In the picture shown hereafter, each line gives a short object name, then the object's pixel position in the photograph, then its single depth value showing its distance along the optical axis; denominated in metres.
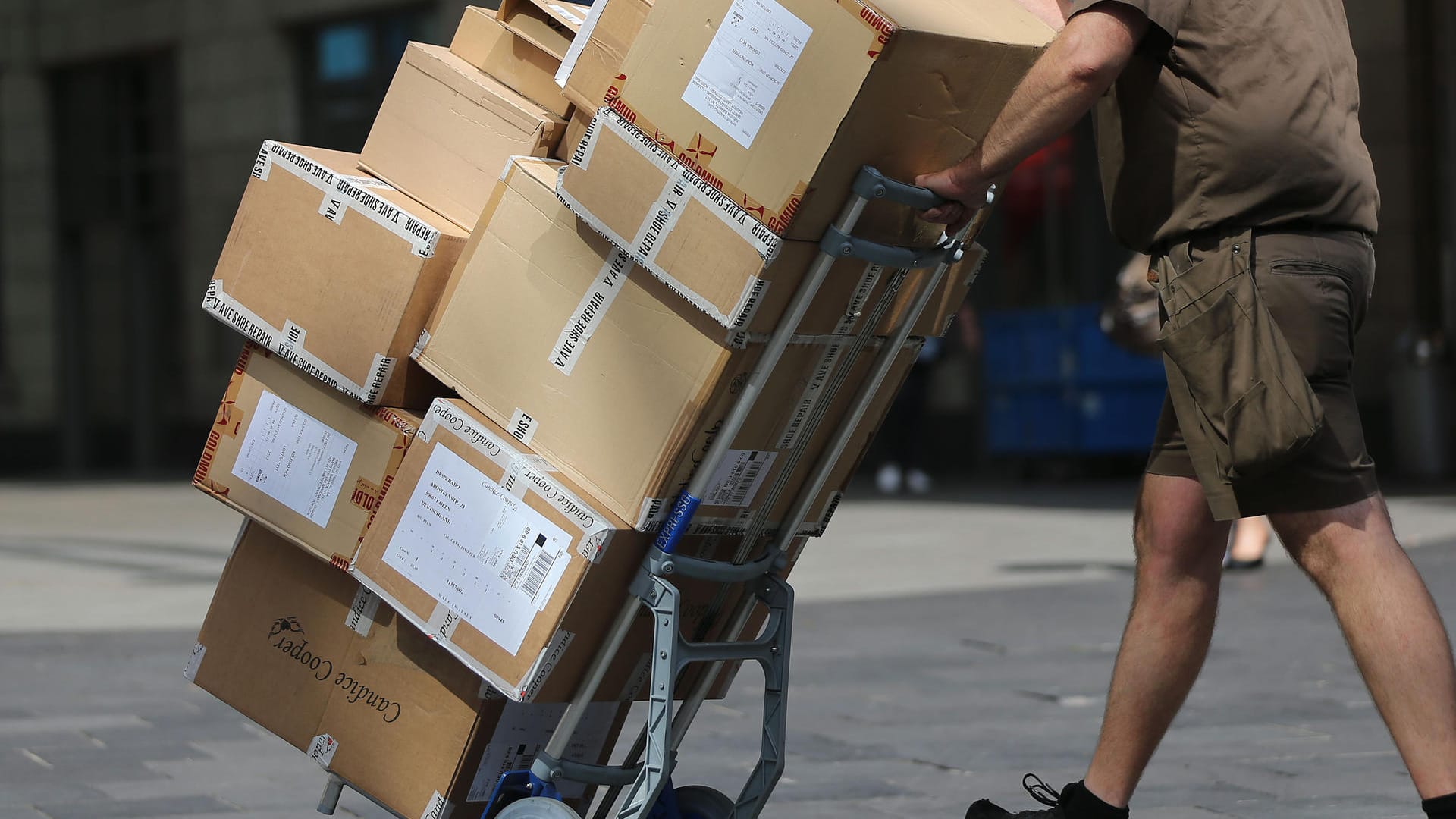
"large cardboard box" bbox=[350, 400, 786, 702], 5.52
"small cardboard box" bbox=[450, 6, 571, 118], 6.24
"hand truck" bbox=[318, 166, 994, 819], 5.41
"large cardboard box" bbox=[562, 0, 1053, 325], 5.13
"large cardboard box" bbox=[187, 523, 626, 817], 6.07
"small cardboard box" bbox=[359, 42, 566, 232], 6.08
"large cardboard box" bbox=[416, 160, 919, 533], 5.47
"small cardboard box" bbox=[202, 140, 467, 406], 5.93
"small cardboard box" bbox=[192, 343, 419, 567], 5.99
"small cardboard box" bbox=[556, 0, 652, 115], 5.52
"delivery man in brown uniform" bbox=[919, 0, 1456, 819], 5.60
